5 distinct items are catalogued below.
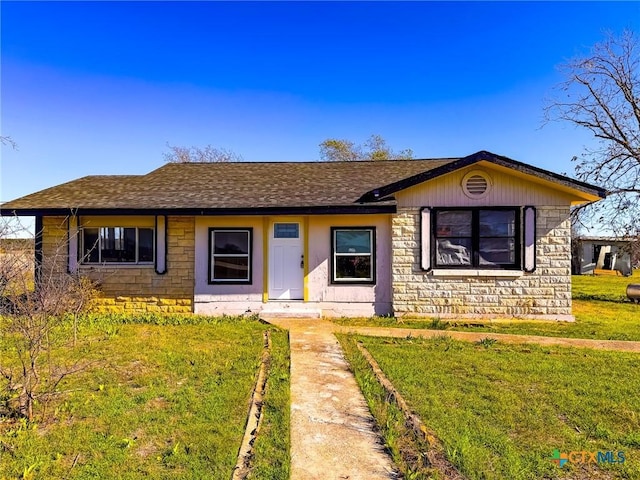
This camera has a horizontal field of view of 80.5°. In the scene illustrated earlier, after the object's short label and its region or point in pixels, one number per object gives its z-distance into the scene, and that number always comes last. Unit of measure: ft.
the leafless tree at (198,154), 124.88
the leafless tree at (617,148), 52.24
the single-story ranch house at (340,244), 31.96
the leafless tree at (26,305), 13.10
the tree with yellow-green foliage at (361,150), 119.55
